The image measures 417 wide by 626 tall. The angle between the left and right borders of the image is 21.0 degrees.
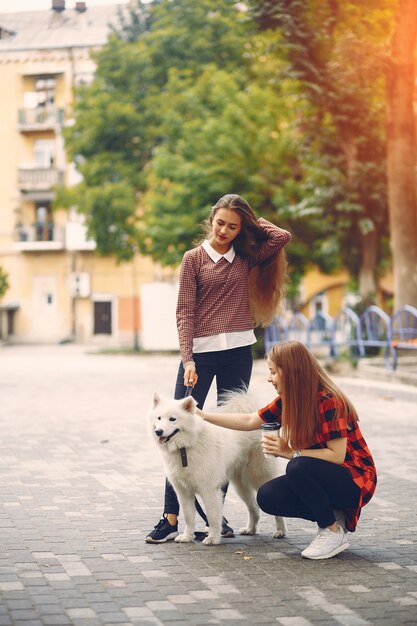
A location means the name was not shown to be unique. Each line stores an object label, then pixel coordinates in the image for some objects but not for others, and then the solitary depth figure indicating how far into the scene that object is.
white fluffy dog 6.73
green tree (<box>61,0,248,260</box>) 42.70
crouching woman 6.45
